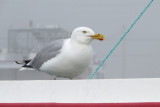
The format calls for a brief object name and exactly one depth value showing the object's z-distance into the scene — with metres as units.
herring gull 5.71
